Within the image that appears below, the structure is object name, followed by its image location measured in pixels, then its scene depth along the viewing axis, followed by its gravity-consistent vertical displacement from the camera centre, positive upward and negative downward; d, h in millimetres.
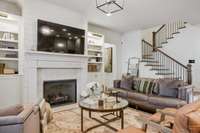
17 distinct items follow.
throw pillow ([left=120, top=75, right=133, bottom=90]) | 5102 -655
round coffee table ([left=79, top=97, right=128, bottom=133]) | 2748 -818
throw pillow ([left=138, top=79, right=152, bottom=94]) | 4602 -698
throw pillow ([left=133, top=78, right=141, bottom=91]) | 4934 -666
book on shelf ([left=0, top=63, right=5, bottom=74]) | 3719 -87
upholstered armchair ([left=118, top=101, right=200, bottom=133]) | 1149 -456
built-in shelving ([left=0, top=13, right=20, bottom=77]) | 3814 +489
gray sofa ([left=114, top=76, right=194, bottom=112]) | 3680 -826
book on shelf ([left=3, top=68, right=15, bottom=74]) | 3751 -177
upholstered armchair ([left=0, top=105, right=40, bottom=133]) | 1749 -703
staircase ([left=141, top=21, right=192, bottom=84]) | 6254 +311
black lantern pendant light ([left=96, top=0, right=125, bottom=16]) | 4006 +1675
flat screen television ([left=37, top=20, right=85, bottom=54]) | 3998 +755
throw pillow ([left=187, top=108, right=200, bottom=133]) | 1138 -451
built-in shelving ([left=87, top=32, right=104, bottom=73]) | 5741 +483
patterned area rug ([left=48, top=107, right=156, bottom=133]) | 3039 -1340
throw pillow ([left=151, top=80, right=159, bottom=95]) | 4377 -715
